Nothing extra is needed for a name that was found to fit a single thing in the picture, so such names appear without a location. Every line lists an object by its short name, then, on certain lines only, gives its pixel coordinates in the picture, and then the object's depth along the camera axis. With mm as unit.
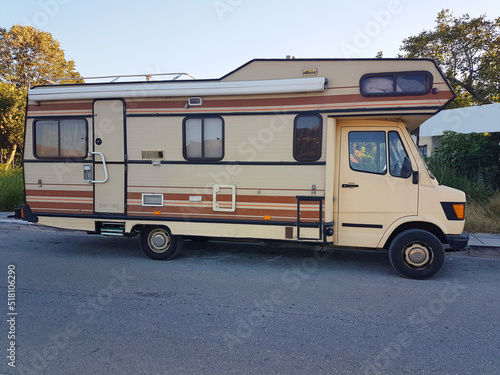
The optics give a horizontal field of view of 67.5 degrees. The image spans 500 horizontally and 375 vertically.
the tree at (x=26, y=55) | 21984
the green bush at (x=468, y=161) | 11352
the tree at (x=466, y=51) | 18312
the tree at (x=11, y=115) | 18875
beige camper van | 5570
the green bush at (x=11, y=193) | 11977
